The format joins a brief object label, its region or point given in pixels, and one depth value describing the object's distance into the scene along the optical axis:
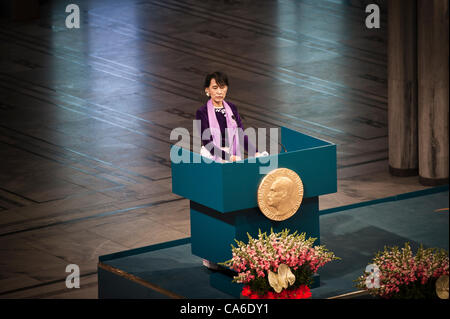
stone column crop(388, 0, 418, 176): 22.53
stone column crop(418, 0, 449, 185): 21.33
